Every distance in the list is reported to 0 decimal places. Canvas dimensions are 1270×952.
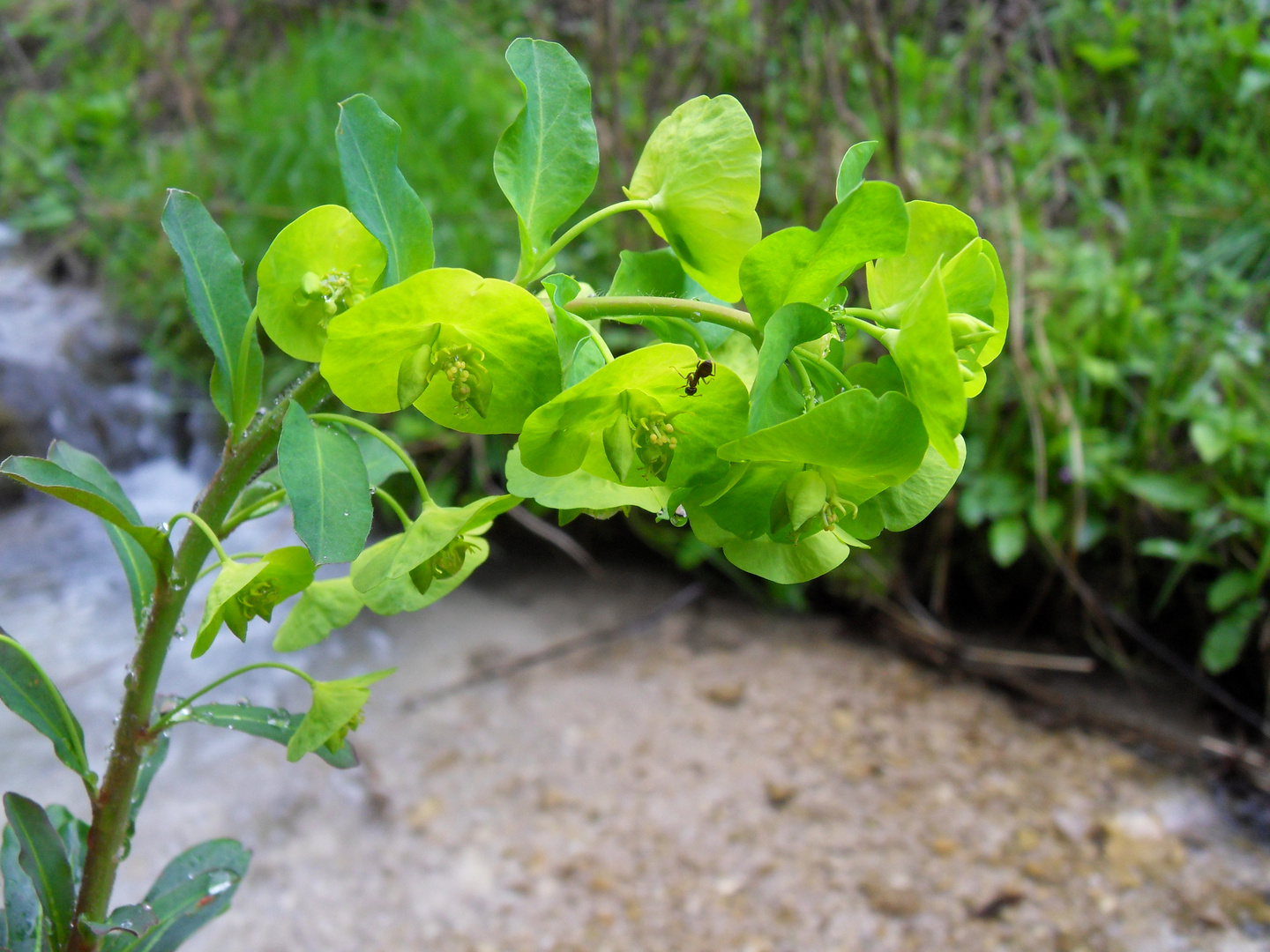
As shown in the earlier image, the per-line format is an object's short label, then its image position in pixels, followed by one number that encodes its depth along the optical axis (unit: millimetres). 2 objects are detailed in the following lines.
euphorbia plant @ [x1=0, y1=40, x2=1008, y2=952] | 100
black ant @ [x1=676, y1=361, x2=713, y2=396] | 98
